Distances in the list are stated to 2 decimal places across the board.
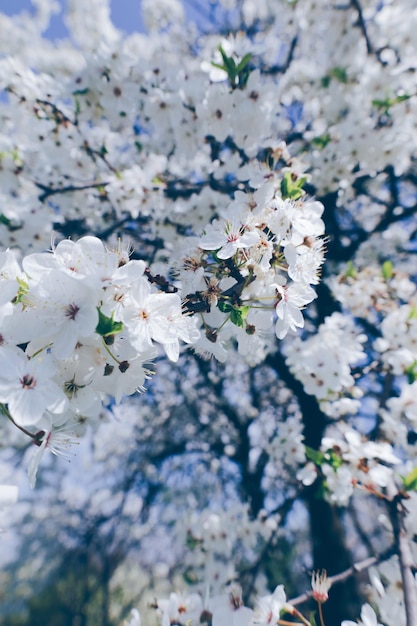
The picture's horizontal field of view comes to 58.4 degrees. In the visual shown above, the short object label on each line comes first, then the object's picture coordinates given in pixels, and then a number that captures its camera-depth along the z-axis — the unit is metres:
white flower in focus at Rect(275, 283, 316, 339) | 0.16
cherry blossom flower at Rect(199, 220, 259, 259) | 0.15
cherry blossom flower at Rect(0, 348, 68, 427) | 0.11
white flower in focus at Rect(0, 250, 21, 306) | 0.12
